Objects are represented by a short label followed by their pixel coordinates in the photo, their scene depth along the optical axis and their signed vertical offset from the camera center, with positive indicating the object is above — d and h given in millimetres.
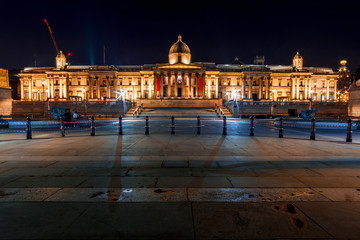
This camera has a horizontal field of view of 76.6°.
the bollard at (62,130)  14995 -1483
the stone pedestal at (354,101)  28312 +945
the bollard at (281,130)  14311 -1385
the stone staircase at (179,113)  38353 -909
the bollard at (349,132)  12398 -1294
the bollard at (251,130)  15141 -1479
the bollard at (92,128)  15266 -1406
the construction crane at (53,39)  120969 +37113
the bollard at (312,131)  13336 -1332
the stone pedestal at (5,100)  28031 +894
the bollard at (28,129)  13727 -1303
